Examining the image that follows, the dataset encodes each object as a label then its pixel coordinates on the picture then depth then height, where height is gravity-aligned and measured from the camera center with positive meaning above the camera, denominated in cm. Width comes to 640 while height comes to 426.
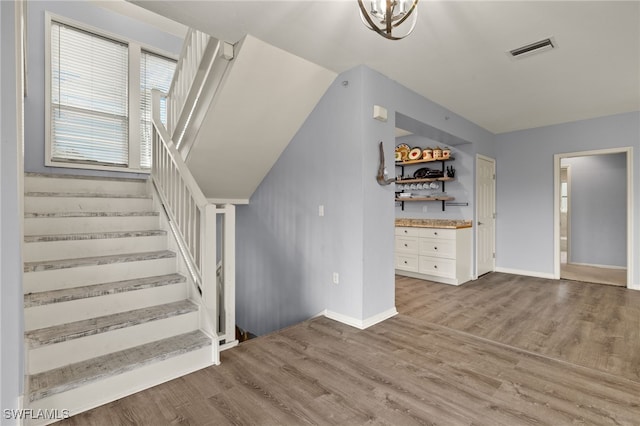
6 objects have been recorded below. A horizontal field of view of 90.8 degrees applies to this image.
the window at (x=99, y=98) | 413 +161
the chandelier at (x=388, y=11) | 142 +95
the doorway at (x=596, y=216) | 602 -10
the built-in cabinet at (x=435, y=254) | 469 -66
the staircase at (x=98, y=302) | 184 -64
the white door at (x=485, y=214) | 521 -4
